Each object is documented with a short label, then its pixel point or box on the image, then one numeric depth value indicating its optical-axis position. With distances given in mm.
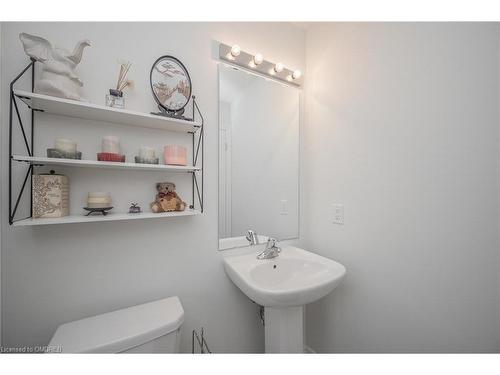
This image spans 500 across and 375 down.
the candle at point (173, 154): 998
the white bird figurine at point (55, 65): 731
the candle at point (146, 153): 931
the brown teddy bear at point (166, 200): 987
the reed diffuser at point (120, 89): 884
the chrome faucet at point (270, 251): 1240
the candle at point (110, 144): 883
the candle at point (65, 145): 787
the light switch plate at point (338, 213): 1289
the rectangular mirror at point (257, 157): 1245
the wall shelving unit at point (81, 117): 721
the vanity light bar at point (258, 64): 1203
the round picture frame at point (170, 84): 1024
